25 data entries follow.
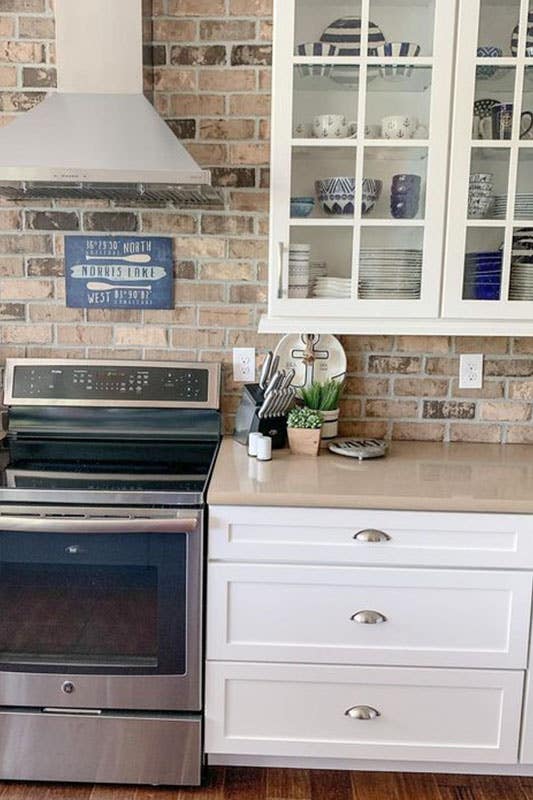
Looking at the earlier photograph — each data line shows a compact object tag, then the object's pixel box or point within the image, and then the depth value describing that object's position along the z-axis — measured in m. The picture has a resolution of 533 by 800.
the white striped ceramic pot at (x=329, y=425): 2.27
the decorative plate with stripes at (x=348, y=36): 1.98
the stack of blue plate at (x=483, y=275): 2.05
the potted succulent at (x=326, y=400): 2.26
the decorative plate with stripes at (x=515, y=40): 1.96
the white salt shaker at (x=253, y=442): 2.08
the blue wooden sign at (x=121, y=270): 2.32
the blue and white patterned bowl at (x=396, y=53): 1.97
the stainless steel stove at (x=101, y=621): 1.78
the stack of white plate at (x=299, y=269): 2.08
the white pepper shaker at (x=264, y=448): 2.07
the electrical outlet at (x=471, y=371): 2.36
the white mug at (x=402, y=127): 2.00
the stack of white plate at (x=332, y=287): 2.10
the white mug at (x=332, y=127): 2.01
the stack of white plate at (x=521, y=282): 2.06
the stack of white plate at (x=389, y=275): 2.07
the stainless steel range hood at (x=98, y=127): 1.84
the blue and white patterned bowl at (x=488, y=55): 1.95
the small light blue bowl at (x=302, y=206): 2.06
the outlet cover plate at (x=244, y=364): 2.36
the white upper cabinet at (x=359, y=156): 1.97
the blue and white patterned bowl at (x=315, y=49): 1.98
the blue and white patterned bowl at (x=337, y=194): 2.04
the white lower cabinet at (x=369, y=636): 1.82
